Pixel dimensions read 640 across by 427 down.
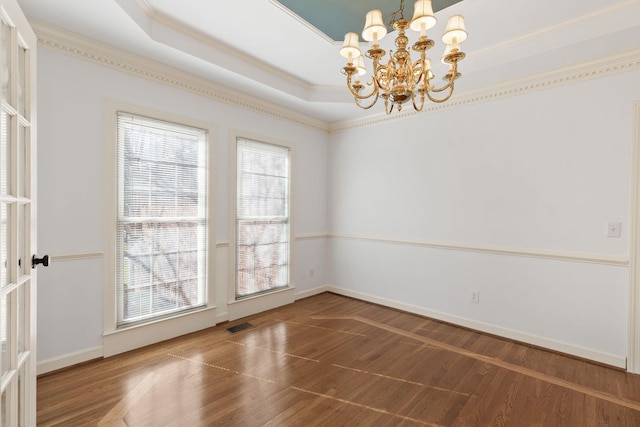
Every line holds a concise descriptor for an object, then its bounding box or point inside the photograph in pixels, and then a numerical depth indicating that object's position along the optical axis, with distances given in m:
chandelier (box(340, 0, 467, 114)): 1.66
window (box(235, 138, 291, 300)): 3.64
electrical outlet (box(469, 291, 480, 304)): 3.31
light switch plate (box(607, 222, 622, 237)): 2.54
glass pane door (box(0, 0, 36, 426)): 1.27
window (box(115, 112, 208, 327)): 2.71
